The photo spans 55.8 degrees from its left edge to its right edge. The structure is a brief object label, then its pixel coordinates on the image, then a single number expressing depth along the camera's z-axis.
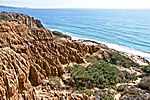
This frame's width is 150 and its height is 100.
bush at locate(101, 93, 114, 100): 20.69
